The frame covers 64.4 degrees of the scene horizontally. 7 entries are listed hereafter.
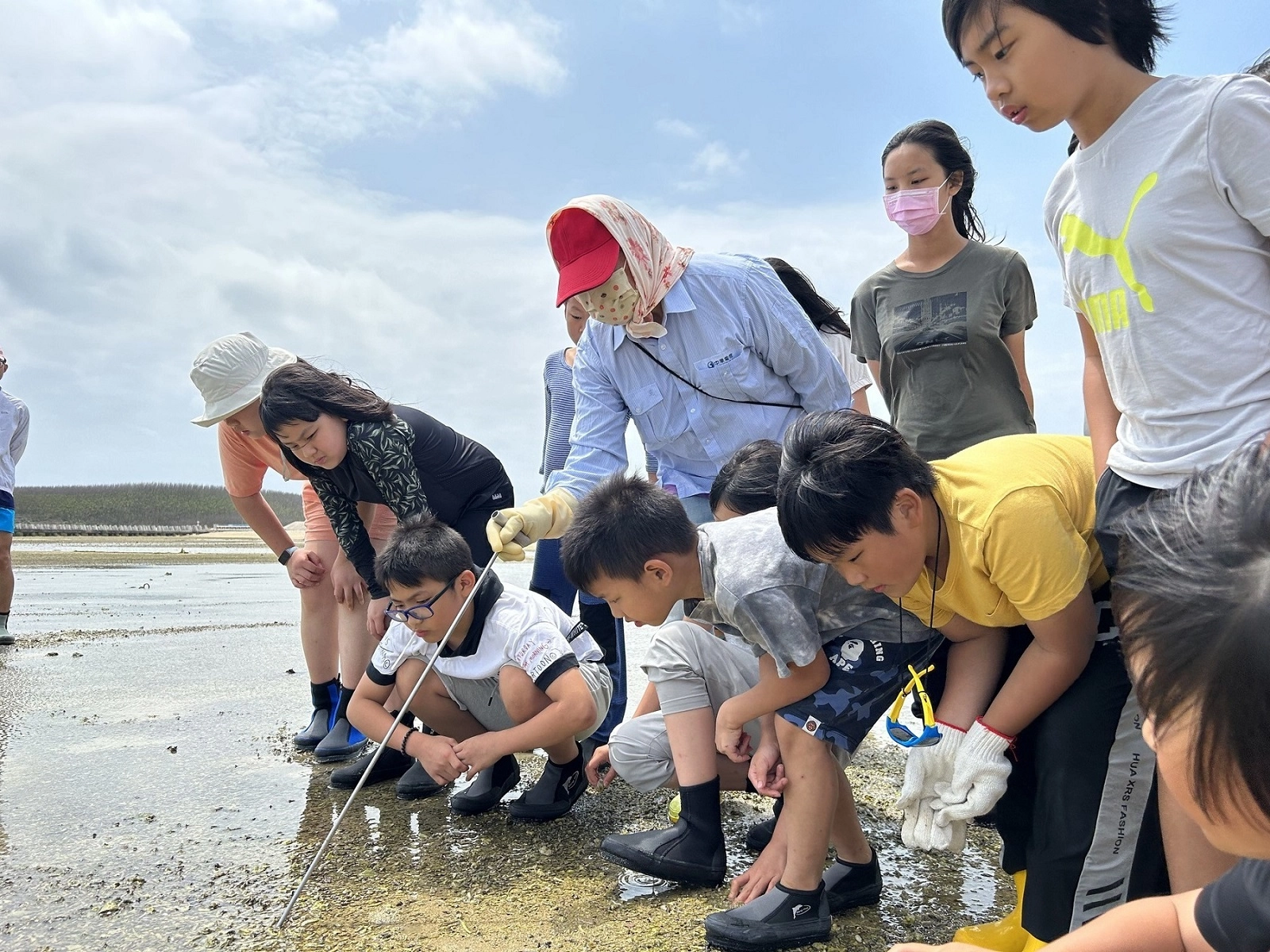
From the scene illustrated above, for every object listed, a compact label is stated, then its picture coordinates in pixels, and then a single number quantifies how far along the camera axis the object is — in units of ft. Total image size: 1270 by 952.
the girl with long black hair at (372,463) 10.69
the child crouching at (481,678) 9.21
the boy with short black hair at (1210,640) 2.74
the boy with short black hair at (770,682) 6.73
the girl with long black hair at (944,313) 9.96
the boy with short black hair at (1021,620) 5.80
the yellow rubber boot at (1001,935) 6.52
